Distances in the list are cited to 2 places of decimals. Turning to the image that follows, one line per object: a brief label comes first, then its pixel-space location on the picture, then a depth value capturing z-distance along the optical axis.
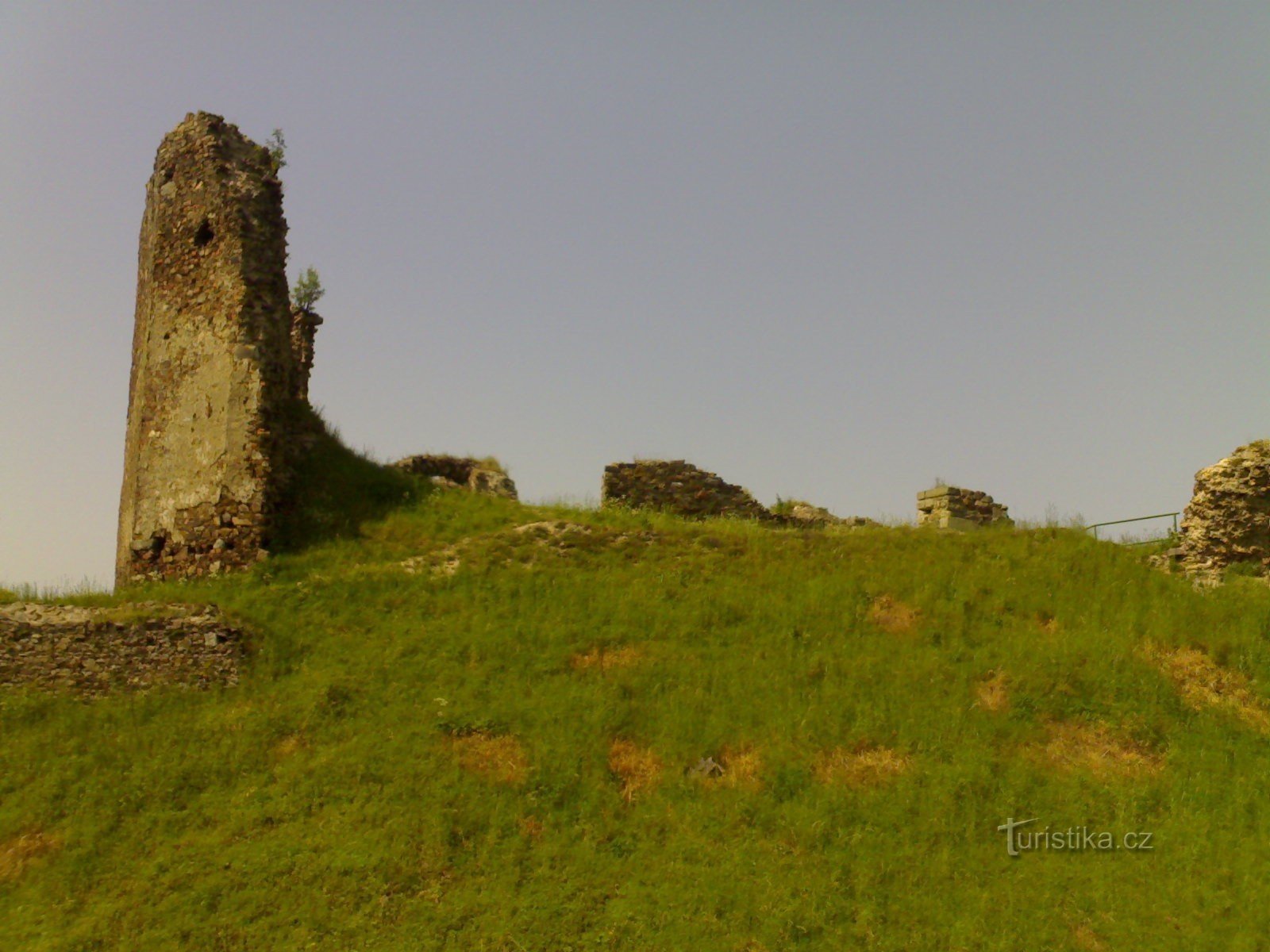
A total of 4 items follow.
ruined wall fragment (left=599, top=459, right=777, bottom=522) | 20.27
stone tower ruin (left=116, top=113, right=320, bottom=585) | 16.25
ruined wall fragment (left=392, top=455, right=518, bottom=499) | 21.44
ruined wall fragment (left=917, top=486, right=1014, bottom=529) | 19.73
